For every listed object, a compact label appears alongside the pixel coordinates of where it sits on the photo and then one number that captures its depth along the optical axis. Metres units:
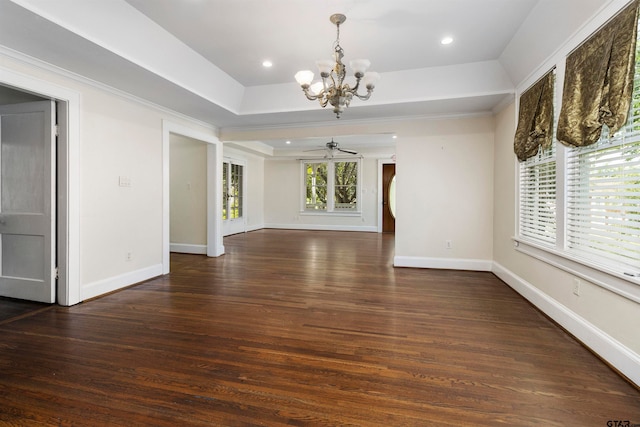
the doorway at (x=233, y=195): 7.85
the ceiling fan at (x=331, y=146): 7.56
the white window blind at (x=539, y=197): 2.96
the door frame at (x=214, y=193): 5.57
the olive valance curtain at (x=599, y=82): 1.84
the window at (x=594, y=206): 1.93
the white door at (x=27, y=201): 3.15
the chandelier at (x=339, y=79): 2.56
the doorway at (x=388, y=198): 9.32
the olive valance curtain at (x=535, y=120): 2.88
